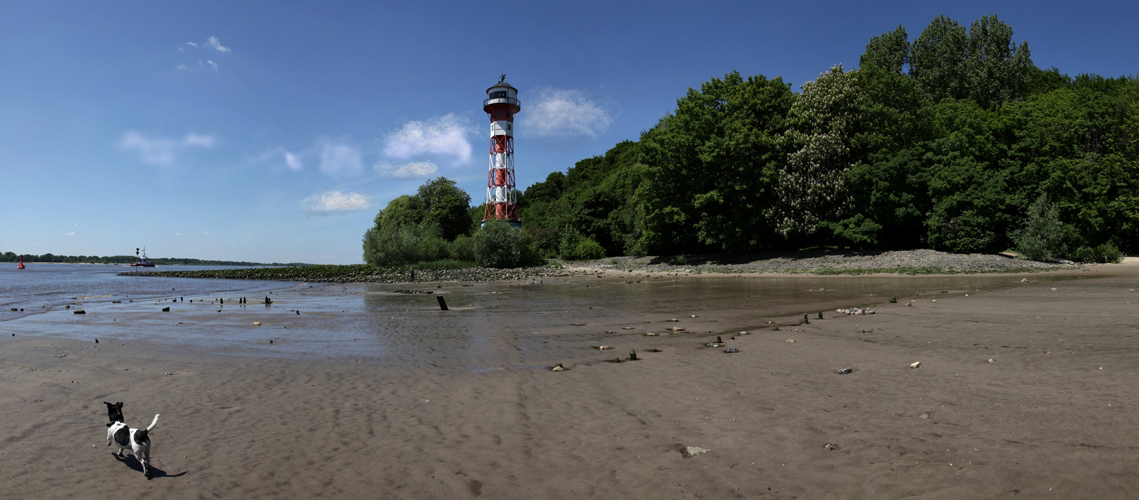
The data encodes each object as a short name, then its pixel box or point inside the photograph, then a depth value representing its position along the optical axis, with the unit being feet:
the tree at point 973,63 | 191.31
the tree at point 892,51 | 213.46
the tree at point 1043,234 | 118.27
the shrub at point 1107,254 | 124.47
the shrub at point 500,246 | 180.34
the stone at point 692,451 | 16.38
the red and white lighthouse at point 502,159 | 229.66
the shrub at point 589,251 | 203.51
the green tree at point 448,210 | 266.16
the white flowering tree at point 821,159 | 137.18
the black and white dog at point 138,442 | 15.87
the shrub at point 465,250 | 199.00
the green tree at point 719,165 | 145.48
